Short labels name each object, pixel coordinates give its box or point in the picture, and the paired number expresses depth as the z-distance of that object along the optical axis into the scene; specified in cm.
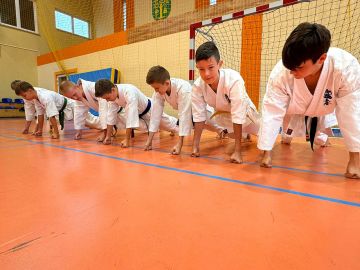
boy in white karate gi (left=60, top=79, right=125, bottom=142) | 221
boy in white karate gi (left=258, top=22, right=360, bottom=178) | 86
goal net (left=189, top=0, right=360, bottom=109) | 258
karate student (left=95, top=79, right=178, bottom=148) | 190
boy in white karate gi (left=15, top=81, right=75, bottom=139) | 244
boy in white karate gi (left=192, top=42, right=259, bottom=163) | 131
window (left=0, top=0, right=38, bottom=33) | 614
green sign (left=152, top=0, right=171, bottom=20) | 530
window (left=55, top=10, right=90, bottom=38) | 696
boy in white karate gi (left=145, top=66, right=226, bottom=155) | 160
